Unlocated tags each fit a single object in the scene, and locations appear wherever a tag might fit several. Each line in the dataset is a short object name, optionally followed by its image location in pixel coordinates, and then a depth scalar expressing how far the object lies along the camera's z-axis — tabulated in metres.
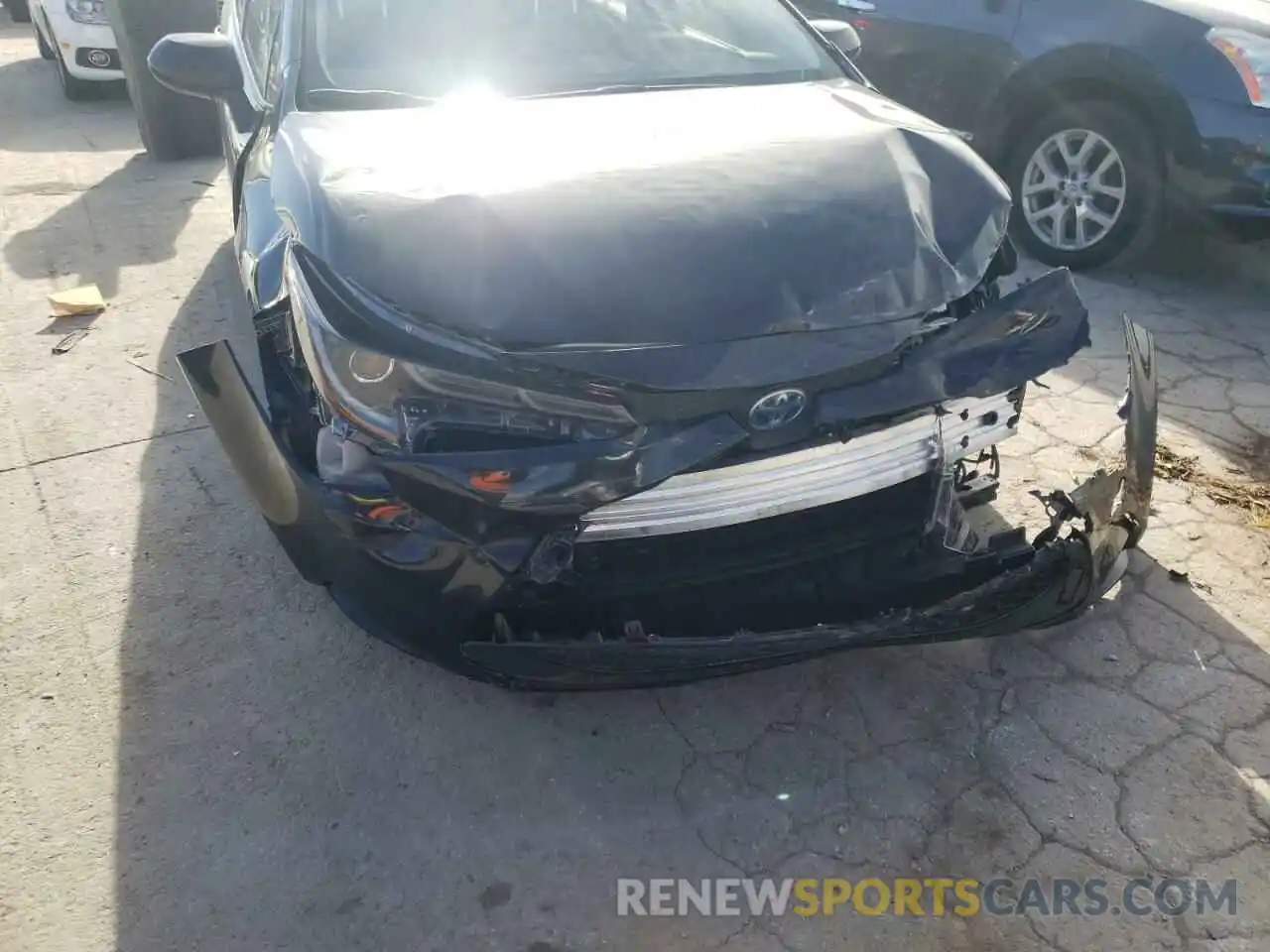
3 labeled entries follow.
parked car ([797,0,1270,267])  4.17
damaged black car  1.79
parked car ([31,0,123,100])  7.50
